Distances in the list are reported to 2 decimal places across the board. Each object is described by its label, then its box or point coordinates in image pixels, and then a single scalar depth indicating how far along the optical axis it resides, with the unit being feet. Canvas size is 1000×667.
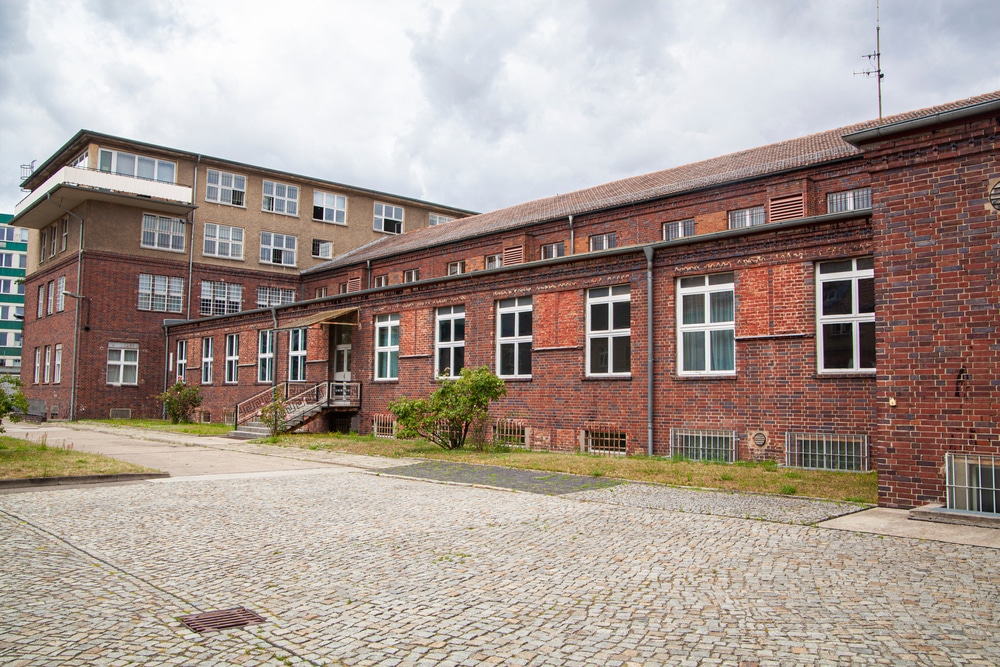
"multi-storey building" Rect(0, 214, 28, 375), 271.90
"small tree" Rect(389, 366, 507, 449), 56.85
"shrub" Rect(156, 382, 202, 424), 106.42
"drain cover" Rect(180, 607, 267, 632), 15.98
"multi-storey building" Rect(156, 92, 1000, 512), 29.78
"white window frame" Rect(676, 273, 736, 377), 50.93
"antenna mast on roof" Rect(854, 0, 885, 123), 64.39
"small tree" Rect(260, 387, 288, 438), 76.33
